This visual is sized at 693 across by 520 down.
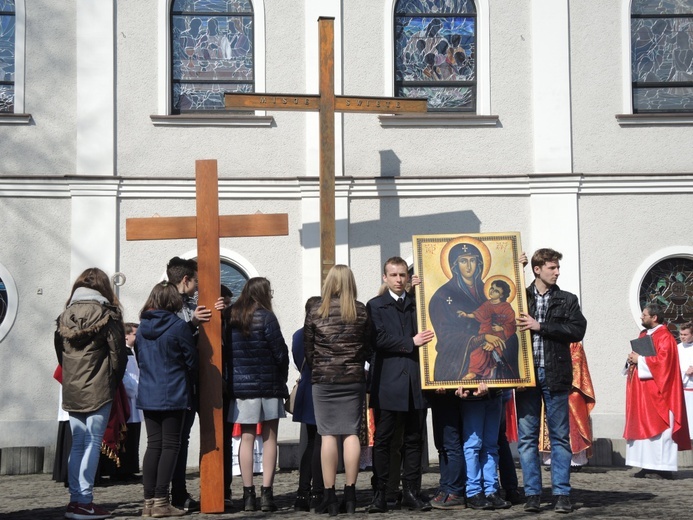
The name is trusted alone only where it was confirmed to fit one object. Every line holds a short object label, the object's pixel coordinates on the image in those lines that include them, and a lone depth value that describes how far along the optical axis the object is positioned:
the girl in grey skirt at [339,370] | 9.66
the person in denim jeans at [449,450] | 10.12
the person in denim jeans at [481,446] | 10.08
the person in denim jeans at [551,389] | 9.78
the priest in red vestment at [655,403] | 13.34
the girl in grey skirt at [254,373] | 10.11
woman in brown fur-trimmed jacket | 9.66
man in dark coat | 9.91
